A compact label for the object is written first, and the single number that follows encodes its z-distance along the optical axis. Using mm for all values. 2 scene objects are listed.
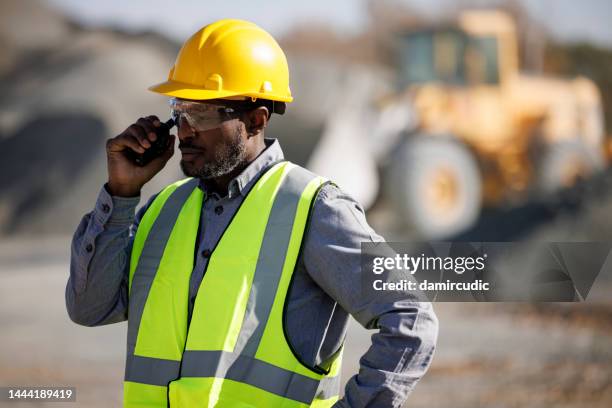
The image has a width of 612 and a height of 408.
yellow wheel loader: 22406
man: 4531
